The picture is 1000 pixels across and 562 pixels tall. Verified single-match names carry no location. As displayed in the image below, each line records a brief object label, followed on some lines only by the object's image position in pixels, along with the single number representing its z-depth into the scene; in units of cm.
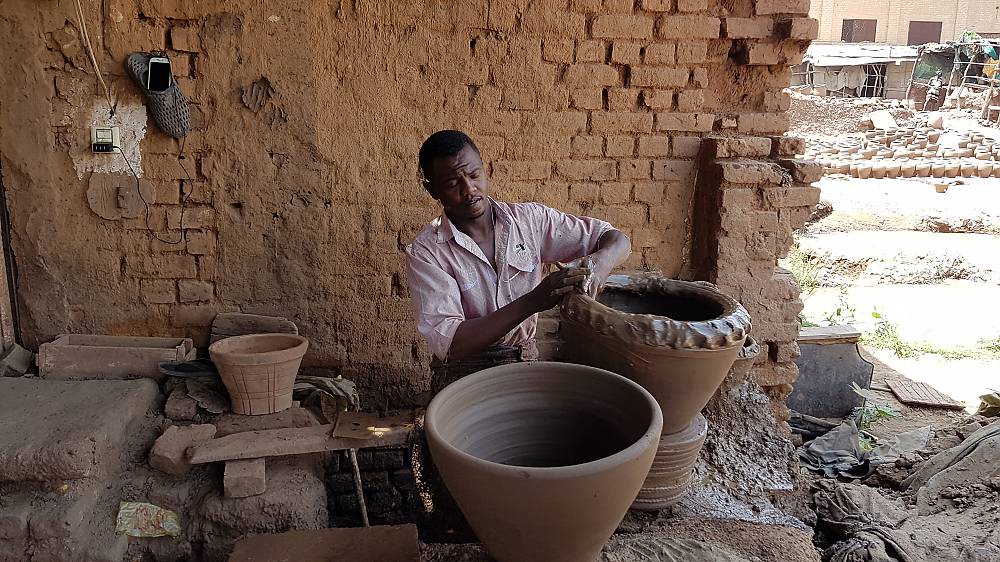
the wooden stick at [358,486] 289
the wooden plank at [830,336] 447
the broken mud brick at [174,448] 268
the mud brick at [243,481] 263
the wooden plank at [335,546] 199
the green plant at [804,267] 791
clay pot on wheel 194
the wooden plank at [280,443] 269
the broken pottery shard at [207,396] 298
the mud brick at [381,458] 344
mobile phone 301
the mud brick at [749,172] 321
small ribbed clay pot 286
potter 217
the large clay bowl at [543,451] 142
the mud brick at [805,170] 327
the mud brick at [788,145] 336
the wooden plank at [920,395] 488
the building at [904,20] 2880
